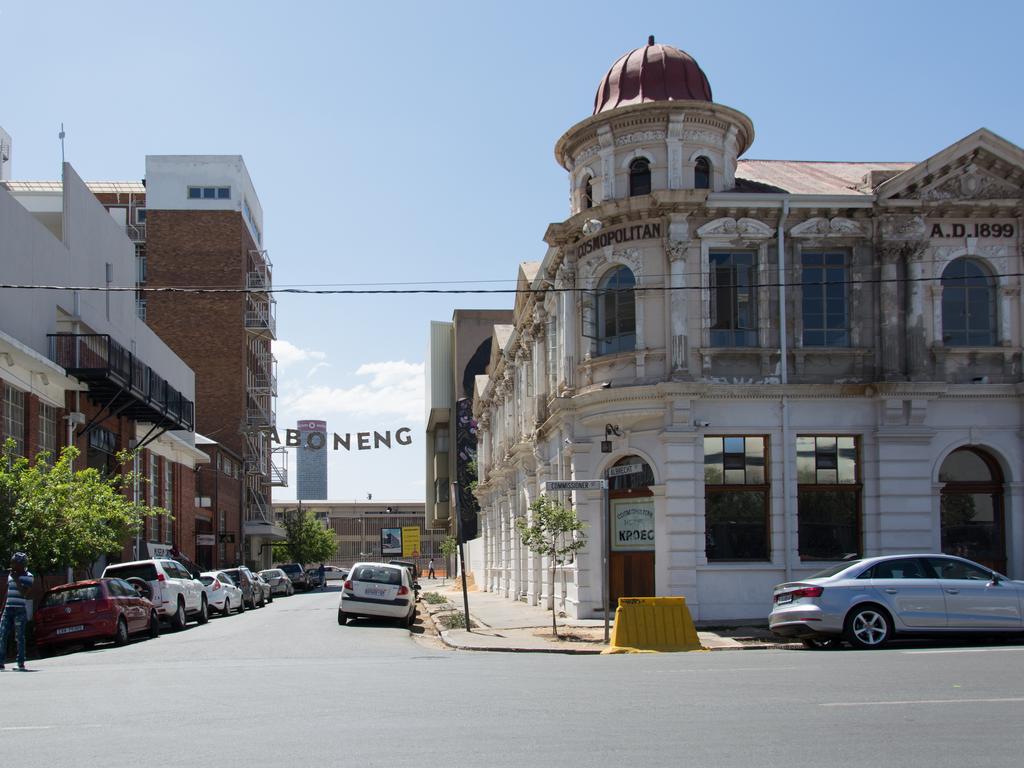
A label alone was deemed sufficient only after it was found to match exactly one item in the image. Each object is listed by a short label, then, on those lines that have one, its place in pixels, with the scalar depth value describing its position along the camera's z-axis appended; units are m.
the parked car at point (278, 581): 53.75
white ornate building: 24.11
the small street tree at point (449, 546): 65.97
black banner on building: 66.88
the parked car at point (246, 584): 40.97
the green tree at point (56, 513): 23.19
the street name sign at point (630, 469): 21.96
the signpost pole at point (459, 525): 23.69
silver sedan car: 17.23
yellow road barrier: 19.09
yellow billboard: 74.86
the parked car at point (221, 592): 35.25
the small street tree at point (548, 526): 22.52
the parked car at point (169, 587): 27.30
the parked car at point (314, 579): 68.44
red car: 22.16
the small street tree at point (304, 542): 89.56
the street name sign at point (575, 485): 20.70
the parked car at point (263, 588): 43.81
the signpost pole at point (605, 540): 20.25
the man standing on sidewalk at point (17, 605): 17.45
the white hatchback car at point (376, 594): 28.06
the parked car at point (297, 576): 65.31
